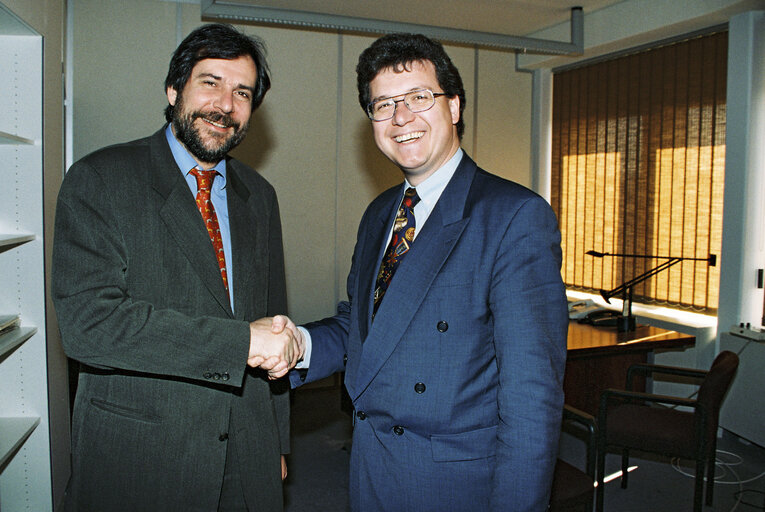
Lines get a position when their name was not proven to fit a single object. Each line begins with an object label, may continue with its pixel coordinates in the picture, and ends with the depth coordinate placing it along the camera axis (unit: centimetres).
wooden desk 352
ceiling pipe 437
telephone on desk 409
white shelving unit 292
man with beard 156
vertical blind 453
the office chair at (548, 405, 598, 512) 228
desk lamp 394
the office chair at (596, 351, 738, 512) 286
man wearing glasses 135
